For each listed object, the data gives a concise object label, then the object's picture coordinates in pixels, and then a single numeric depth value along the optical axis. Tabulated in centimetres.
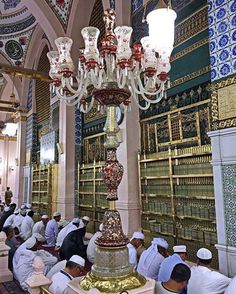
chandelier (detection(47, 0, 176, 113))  191
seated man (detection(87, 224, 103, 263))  391
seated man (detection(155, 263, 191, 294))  183
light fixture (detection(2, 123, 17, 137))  752
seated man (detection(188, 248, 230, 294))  211
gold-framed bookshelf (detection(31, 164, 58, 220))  644
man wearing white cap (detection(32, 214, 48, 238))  536
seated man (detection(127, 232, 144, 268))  289
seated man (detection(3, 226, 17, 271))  413
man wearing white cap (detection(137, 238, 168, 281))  265
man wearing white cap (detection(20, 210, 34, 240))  562
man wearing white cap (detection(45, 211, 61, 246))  520
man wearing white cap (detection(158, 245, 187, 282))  225
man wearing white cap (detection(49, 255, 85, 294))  222
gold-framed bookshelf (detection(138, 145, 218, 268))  310
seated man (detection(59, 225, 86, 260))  370
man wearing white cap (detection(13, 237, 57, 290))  320
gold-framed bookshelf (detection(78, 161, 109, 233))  514
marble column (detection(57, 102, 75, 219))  585
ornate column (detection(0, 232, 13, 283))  346
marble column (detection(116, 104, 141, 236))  406
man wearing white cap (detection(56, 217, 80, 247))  425
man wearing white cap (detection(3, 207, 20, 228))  593
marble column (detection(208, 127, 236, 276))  255
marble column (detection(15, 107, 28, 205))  873
